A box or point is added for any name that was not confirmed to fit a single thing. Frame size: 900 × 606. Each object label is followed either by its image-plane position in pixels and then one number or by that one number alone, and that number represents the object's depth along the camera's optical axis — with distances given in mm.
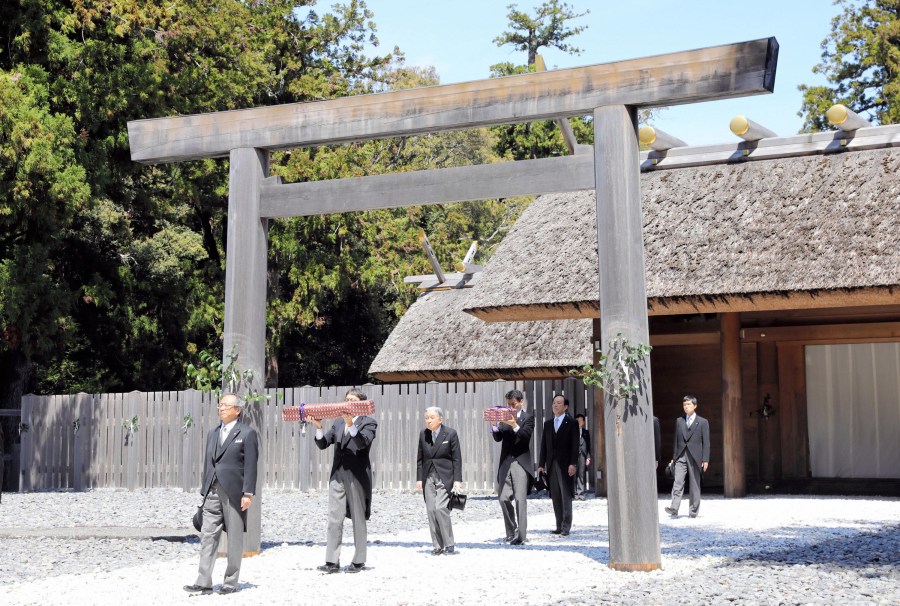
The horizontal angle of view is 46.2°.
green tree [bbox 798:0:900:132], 32438
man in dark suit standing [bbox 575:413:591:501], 17228
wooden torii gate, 9039
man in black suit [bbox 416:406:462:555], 10320
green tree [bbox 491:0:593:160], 41500
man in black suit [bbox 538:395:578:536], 11859
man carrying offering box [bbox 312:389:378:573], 9383
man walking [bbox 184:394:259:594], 8266
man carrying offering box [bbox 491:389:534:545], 11180
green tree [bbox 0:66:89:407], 19031
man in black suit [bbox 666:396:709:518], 13898
